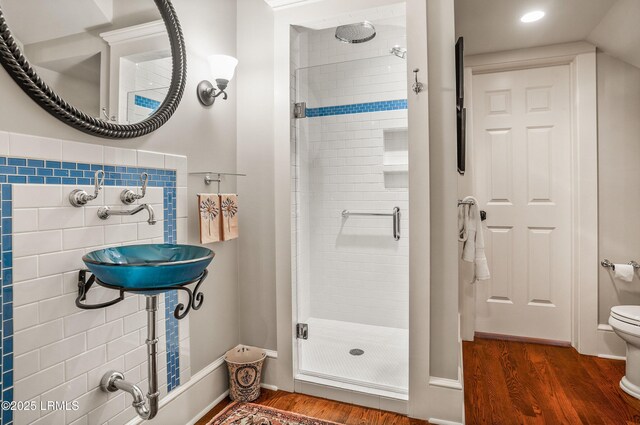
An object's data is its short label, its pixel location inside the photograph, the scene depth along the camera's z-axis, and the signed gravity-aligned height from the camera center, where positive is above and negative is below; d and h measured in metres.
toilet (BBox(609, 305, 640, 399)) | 2.15 -0.81
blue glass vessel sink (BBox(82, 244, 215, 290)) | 1.16 -0.19
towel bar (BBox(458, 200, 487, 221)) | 3.11 -0.06
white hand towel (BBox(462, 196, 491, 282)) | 2.29 -0.22
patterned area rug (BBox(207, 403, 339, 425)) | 1.86 -1.08
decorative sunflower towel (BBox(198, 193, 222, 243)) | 1.89 -0.03
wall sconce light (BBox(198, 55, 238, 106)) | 1.93 +0.73
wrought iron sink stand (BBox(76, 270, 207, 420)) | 1.34 -0.62
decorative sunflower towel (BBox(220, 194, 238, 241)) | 2.02 -0.03
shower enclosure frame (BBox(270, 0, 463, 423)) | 1.89 -0.19
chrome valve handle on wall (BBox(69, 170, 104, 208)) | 1.32 +0.06
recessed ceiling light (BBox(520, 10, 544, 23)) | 2.39 +1.29
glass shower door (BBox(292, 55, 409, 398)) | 2.24 -0.07
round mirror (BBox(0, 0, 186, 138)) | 1.18 +0.59
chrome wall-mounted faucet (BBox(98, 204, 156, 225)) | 1.41 +0.00
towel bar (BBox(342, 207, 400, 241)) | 2.40 -0.07
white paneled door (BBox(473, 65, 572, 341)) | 2.95 +0.09
